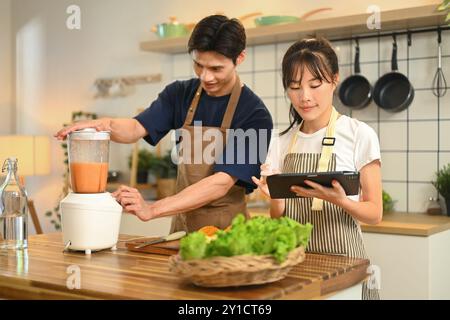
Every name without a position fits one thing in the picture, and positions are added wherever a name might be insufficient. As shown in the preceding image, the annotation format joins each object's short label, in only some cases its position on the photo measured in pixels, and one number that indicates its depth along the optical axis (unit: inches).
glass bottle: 75.2
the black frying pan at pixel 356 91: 129.2
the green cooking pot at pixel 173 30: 150.9
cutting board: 70.7
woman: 71.3
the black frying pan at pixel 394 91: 124.9
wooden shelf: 116.0
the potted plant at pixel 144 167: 159.3
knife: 73.2
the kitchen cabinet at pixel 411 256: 104.6
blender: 69.4
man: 81.2
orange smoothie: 71.6
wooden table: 51.2
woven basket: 49.3
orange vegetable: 61.9
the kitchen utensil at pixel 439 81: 121.7
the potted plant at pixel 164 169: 156.7
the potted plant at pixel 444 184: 119.3
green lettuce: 49.7
